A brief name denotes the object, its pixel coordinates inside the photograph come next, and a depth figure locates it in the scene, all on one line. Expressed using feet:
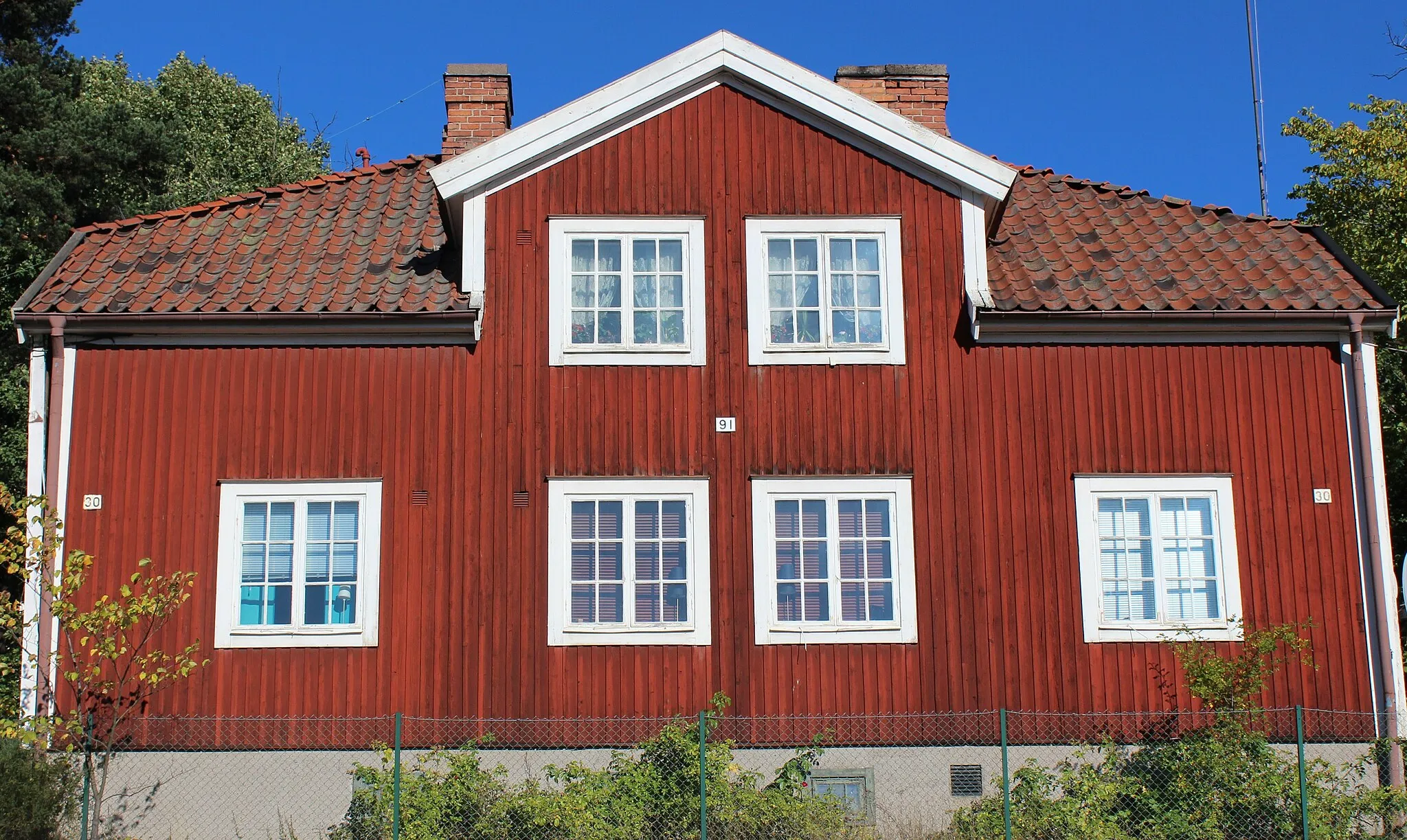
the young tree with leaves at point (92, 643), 36.45
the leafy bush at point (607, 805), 34.99
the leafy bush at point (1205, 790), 36.06
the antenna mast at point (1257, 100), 68.33
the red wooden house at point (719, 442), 39.65
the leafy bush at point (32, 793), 33.83
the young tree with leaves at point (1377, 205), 64.54
